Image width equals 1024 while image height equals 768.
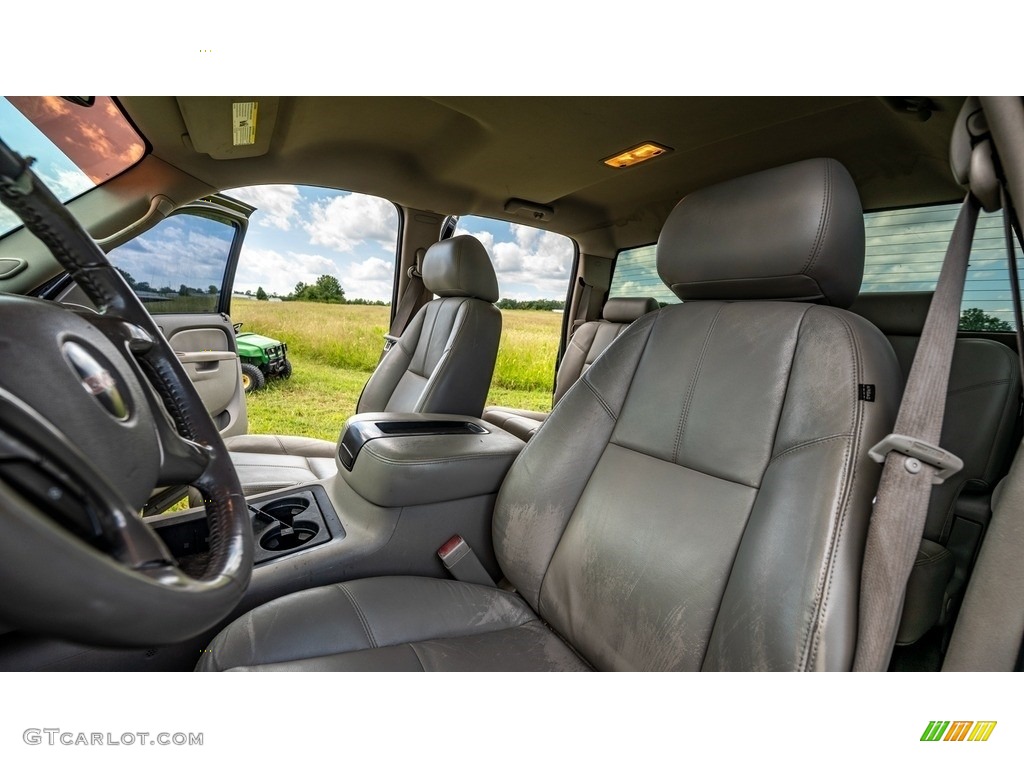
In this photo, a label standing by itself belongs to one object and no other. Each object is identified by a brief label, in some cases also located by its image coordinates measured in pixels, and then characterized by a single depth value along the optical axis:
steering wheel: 0.36
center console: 1.17
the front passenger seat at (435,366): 1.87
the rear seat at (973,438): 1.25
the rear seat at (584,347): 2.90
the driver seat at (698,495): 0.73
